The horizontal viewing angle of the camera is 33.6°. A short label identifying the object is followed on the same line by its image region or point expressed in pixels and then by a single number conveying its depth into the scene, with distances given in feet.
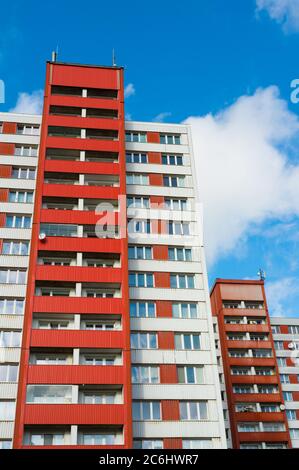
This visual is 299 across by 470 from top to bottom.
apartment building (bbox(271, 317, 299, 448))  218.16
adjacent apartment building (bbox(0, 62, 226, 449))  105.40
